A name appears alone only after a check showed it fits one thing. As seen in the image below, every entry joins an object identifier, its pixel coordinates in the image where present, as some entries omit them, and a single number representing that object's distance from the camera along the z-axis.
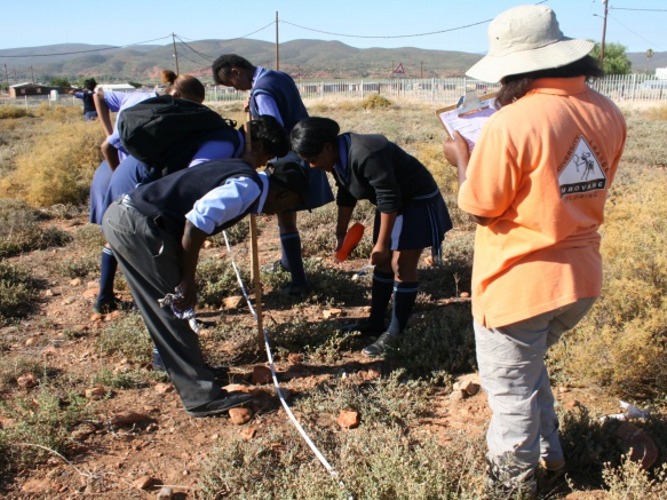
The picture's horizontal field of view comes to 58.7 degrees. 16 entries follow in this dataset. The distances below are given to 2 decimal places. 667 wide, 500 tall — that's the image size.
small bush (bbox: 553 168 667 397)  3.03
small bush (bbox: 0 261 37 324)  4.73
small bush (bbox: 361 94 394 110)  29.11
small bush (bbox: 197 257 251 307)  4.86
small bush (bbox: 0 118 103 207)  8.69
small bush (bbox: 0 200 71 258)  6.34
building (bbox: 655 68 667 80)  69.19
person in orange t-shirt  1.80
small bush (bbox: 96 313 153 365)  3.92
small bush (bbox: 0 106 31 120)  30.03
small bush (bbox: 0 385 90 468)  2.84
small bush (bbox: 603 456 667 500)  2.13
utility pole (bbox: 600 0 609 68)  36.43
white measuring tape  2.59
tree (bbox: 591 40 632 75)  54.31
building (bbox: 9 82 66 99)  60.42
